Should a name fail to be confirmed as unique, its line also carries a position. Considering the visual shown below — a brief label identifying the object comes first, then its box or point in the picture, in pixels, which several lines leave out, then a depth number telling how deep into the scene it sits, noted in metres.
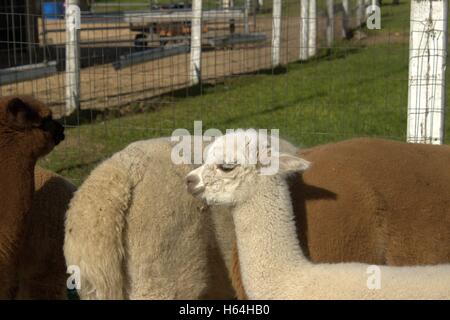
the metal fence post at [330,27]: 17.83
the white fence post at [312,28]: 16.53
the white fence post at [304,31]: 15.00
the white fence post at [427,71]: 6.05
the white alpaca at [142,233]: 3.89
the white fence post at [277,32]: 13.07
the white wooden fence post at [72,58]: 9.92
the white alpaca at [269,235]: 3.50
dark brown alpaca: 4.33
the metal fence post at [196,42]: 12.42
